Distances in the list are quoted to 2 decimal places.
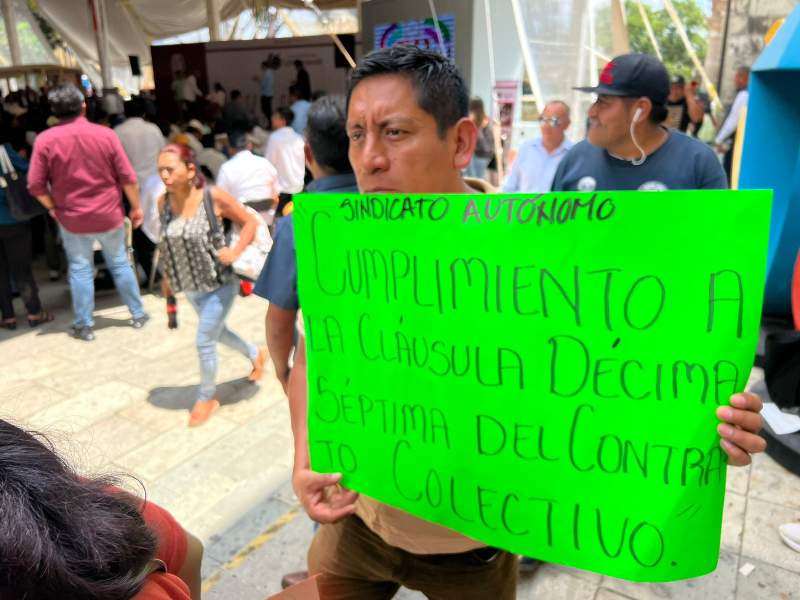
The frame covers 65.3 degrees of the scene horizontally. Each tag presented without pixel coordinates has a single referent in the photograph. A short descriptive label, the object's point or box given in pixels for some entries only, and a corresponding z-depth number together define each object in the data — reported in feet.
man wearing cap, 8.52
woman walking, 11.77
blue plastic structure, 12.76
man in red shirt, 15.67
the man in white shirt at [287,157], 20.76
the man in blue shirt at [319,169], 7.07
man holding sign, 3.58
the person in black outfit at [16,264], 17.37
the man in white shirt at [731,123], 25.04
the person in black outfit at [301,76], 43.93
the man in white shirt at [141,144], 20.15
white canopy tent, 50.88
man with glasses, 15.66
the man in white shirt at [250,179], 16.56
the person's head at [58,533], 2.23
